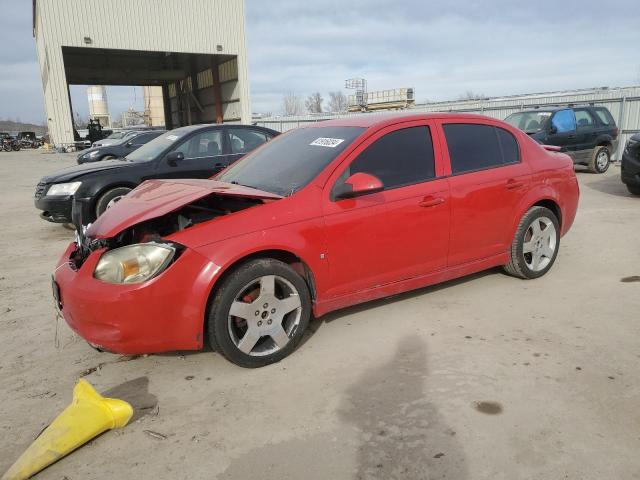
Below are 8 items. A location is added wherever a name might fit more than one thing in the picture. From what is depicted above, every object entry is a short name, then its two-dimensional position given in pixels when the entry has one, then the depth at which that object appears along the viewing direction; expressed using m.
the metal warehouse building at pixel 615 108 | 15.77
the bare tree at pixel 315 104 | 102.88
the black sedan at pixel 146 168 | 6.75
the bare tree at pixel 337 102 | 93.57
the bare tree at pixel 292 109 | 94.26
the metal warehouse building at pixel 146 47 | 25.09
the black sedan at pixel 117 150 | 12.55
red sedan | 2.92
